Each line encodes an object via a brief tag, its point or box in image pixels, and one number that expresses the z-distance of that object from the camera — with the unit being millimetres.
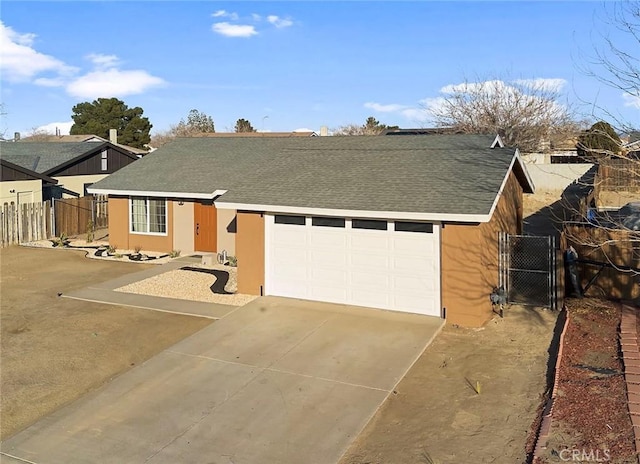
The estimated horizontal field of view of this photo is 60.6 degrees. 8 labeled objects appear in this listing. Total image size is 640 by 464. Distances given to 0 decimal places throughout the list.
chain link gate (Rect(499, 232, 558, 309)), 12523
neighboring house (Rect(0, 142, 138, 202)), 29125
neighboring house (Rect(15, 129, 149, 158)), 42666
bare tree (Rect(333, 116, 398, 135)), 72312
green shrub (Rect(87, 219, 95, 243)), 23781
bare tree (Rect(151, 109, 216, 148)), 82250
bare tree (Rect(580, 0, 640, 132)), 8891
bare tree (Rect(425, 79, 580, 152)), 38844
